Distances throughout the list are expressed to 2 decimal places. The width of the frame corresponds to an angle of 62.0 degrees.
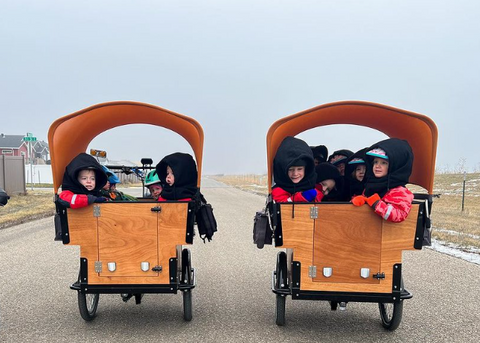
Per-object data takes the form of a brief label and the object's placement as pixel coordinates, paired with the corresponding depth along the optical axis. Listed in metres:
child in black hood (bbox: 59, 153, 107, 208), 3.87
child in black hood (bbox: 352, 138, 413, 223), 3.62
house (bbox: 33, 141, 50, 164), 67.19
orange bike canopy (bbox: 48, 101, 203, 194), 4.18
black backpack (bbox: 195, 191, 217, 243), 4.34
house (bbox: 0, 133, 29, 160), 52.06
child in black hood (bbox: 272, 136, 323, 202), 4.00
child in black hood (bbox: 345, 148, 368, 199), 4.62
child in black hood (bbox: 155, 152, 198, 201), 4.34
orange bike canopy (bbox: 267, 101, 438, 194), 4.05
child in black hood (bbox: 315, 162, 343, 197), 4.68
